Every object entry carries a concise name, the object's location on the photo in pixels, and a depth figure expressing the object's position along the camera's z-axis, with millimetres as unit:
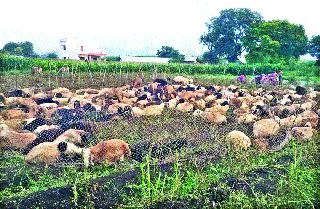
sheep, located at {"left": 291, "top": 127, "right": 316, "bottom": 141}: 4818
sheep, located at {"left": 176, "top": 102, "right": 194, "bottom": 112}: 6546
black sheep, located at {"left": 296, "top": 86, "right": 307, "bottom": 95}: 9471
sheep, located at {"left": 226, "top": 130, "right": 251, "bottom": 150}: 4269
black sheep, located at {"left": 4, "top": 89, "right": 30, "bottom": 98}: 7483
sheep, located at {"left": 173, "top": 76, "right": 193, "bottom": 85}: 9953
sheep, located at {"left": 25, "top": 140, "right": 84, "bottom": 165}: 3746
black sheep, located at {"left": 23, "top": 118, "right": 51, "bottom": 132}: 5020
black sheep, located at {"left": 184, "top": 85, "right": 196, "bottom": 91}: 8883
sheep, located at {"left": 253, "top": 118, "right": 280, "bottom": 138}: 4988
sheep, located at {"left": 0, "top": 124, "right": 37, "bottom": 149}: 4277
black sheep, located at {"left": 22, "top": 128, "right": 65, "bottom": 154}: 4191
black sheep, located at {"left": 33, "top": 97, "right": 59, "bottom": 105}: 6986
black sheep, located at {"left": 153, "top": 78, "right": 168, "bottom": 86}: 9278
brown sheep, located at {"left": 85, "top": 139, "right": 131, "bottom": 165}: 3770
